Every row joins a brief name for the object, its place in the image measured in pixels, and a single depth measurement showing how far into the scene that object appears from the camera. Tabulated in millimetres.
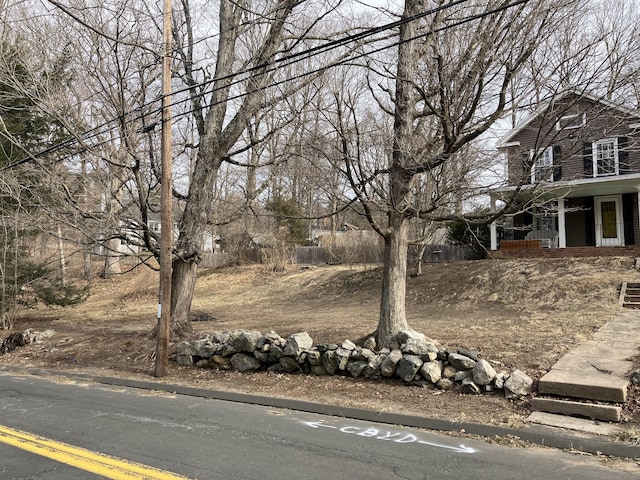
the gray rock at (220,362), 10281
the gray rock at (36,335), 14852
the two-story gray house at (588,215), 21297
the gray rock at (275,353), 9562
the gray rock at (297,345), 9312
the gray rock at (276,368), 9578
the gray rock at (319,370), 9080
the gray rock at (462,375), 7657
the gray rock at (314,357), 9133
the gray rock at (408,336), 8914
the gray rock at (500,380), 7285
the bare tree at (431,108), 7812
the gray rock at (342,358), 8820
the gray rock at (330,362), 8945
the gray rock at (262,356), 9805
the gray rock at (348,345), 9039
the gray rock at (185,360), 10727
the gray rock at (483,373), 7391
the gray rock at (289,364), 9375
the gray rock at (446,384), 7711
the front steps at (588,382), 6199
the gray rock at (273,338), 9742
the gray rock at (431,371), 7809
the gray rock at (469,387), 7387
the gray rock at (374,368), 8453
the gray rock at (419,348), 8211
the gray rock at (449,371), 7824
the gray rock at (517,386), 7008
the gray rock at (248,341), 9922
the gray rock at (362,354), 8656
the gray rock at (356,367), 8617
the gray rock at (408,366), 7984
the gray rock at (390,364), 8227
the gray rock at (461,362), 7730
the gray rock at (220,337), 10516
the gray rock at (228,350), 10230
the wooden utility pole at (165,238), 10109
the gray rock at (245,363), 9891
